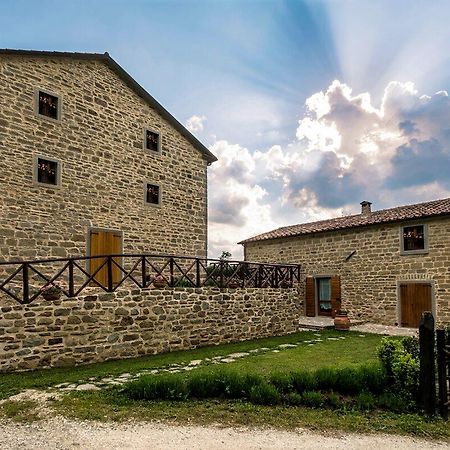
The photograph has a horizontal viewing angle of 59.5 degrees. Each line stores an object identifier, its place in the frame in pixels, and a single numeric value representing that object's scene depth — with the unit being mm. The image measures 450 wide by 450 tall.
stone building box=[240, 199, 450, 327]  14859
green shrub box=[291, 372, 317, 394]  6270
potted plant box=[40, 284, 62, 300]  8438
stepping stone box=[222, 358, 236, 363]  8758
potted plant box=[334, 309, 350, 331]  14820
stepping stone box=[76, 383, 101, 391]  6300
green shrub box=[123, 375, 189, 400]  5922
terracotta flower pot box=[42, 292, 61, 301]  8445
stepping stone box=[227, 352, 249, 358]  9398
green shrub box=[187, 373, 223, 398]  6090
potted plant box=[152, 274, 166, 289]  10367
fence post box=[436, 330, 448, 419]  5559
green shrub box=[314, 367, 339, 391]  6395
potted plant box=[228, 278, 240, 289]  12447
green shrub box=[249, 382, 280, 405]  5855
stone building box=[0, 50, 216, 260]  11352
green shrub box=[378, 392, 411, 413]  5801
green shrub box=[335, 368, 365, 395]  6336
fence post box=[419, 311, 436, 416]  5695
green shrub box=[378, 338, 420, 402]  6172
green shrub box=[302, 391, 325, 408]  5859
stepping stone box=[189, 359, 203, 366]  8383
